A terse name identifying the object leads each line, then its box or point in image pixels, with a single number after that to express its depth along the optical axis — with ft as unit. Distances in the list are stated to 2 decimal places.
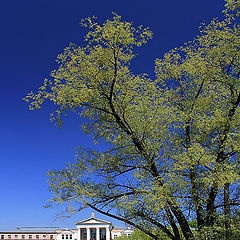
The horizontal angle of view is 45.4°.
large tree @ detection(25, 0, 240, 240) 31.04
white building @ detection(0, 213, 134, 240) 234.79
